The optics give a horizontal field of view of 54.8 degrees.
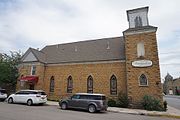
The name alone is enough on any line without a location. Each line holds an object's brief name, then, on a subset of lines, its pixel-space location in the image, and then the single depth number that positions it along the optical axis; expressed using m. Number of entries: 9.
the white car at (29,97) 19.98
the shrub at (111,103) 21.07
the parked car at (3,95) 23.52
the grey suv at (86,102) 16.34
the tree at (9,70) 26.68
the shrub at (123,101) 20.34
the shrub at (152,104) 18.48
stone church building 20.50
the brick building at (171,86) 82.25
